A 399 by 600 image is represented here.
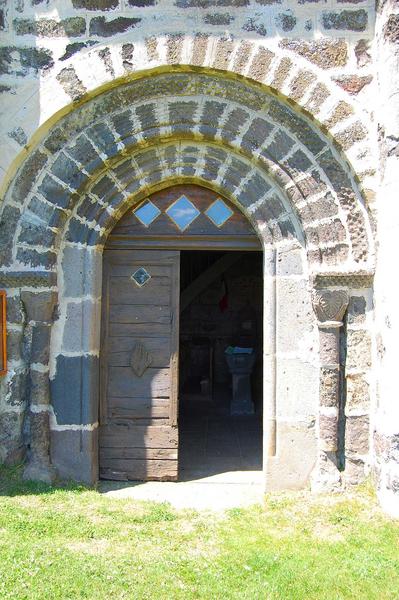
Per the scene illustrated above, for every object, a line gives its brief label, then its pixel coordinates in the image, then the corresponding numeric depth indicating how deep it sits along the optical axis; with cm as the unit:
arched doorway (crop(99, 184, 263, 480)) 500
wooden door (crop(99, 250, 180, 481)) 505
